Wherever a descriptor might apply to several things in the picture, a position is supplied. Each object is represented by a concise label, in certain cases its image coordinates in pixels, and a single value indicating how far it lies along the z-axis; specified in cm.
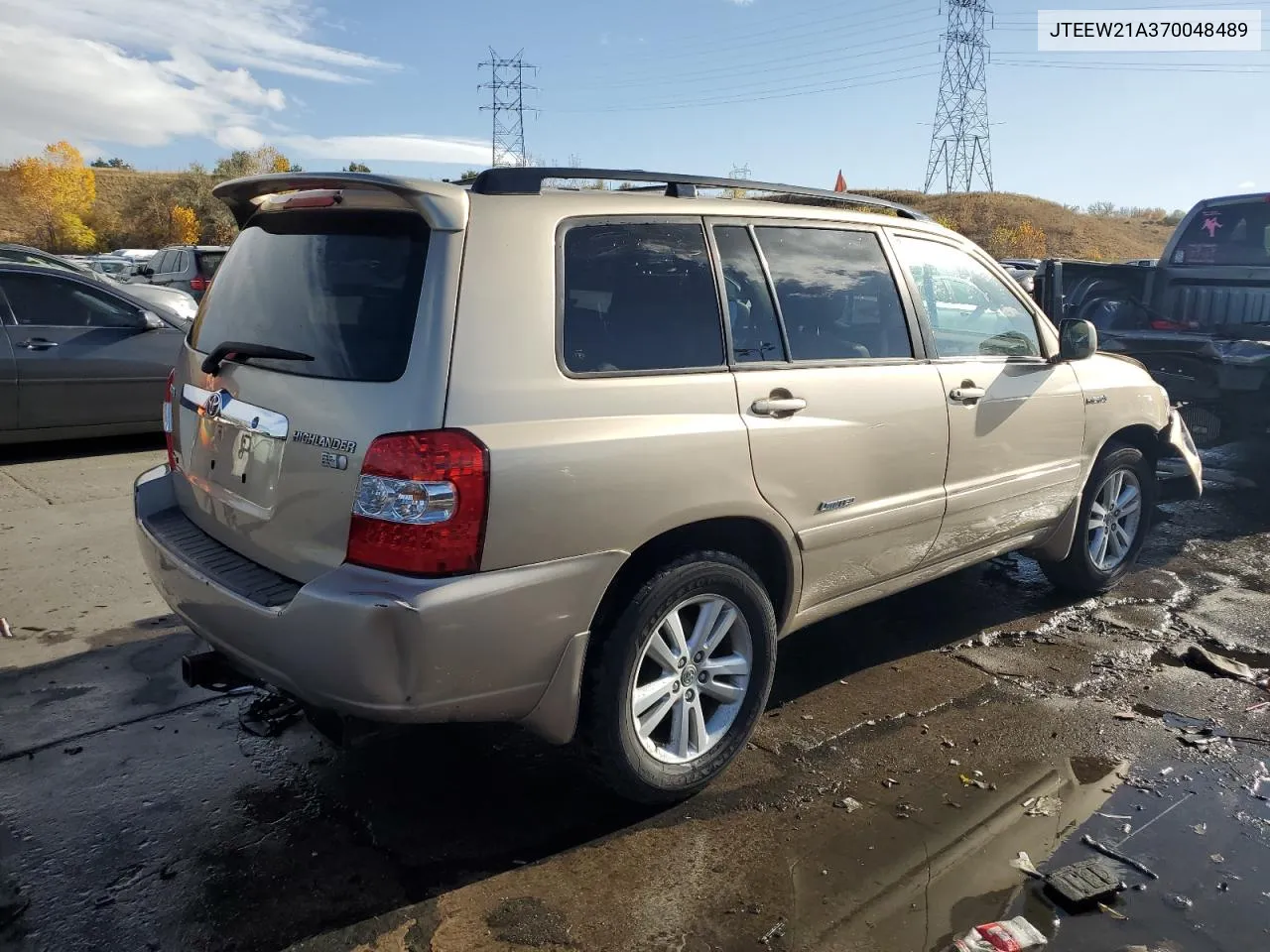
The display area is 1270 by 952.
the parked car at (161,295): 1050
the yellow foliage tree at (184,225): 6806
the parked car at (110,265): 2805
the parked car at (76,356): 741
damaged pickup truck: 723
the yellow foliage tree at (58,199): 6756
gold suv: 246
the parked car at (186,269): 1573
